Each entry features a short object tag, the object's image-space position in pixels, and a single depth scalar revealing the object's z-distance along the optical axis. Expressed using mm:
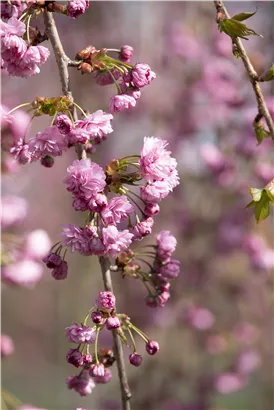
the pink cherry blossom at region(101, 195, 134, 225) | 1280
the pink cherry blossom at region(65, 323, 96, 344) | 1291
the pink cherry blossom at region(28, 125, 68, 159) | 1283
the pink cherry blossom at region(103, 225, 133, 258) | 1275
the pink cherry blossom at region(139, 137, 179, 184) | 1285
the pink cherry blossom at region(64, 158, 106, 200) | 1268
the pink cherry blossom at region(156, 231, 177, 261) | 1373
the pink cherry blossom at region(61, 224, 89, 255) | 1284
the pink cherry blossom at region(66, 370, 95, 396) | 1354
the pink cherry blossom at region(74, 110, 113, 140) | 1276
